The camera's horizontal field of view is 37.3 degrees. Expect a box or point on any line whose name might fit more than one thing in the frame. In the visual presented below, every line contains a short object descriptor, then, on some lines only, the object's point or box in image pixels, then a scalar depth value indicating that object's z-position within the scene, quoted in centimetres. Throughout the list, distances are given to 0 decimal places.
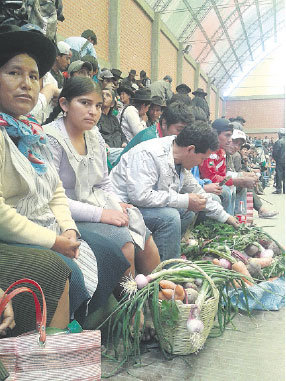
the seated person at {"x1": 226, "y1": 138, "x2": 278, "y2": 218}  546
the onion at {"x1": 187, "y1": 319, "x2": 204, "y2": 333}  191
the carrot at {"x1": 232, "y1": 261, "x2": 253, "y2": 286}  273
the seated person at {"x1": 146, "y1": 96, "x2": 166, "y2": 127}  588
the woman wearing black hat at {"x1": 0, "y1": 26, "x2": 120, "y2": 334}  144
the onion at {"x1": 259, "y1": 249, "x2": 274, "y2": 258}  330
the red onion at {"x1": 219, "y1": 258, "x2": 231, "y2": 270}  277
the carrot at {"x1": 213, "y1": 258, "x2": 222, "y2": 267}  275
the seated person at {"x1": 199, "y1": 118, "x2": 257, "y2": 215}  476
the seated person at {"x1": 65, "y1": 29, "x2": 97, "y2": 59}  502
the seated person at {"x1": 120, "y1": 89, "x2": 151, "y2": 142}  504
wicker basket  195
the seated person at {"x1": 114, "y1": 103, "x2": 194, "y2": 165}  354
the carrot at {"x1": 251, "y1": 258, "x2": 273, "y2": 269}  310
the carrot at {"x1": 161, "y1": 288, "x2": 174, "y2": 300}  202
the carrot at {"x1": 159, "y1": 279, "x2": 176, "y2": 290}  207
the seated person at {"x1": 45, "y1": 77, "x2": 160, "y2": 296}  219
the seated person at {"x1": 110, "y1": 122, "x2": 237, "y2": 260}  285
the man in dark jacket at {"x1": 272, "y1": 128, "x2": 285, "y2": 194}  1104
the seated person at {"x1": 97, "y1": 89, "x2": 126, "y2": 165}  467
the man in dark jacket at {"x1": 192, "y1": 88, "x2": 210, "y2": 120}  761
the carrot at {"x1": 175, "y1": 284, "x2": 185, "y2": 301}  205
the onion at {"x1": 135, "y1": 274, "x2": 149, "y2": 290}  209
